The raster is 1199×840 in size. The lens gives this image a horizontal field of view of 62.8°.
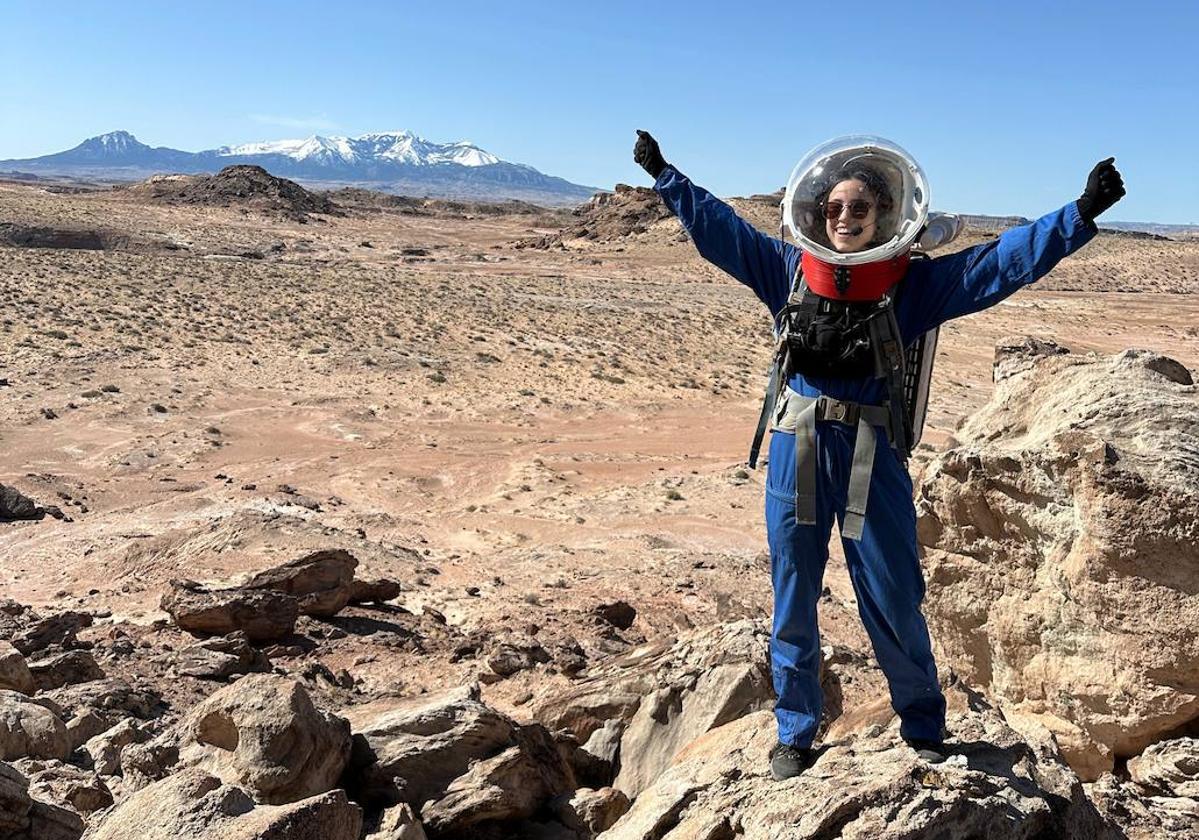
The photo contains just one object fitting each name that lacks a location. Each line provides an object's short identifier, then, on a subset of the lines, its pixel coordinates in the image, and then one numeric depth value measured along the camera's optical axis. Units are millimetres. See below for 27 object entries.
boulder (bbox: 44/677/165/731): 4520
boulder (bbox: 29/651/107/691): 5086
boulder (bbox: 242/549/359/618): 7039
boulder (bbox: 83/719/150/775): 3973
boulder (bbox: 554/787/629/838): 3619
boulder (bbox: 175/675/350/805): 3443
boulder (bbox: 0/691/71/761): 3855
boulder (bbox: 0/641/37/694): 4789
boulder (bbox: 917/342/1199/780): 3699
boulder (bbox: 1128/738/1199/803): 3682
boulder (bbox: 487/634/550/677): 5996
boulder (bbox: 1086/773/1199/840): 3275
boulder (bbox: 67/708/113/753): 4207
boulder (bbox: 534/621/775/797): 4105
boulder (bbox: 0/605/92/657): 5625
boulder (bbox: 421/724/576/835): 3504
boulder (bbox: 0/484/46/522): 9672
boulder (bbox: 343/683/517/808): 3643
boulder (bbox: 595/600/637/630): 7336
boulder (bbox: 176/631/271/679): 5570
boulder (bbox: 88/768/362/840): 2654
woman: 2797
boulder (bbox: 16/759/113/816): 3479
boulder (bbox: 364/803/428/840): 3197
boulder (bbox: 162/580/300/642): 6371
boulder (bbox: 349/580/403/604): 7551
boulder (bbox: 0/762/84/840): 2977
